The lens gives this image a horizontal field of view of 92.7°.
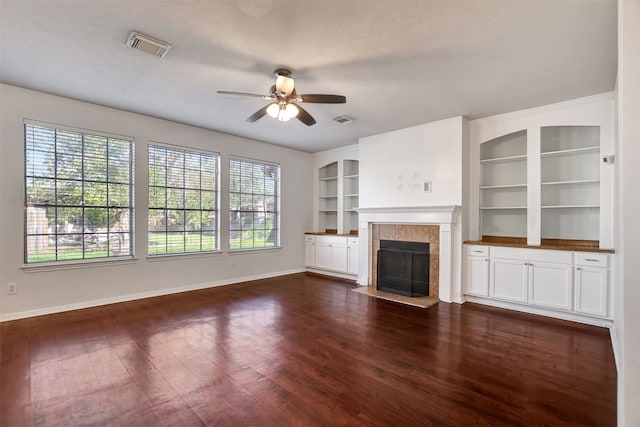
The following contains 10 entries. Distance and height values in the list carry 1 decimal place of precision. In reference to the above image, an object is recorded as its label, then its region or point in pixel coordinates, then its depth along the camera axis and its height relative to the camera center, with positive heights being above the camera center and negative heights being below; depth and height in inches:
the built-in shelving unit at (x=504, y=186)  183.3 +15.1
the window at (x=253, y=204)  235.9 +5.6
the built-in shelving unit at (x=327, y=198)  292.4 +12.5
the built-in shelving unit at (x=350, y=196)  266.2 +13.1
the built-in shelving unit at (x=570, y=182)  161.8 +15.4
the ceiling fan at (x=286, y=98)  119.6 +45.7
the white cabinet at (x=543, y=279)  141.6 -35.0
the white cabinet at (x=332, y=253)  244.5 -35.8
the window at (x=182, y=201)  195.0 +7.1
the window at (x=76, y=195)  154.0 +9.0
